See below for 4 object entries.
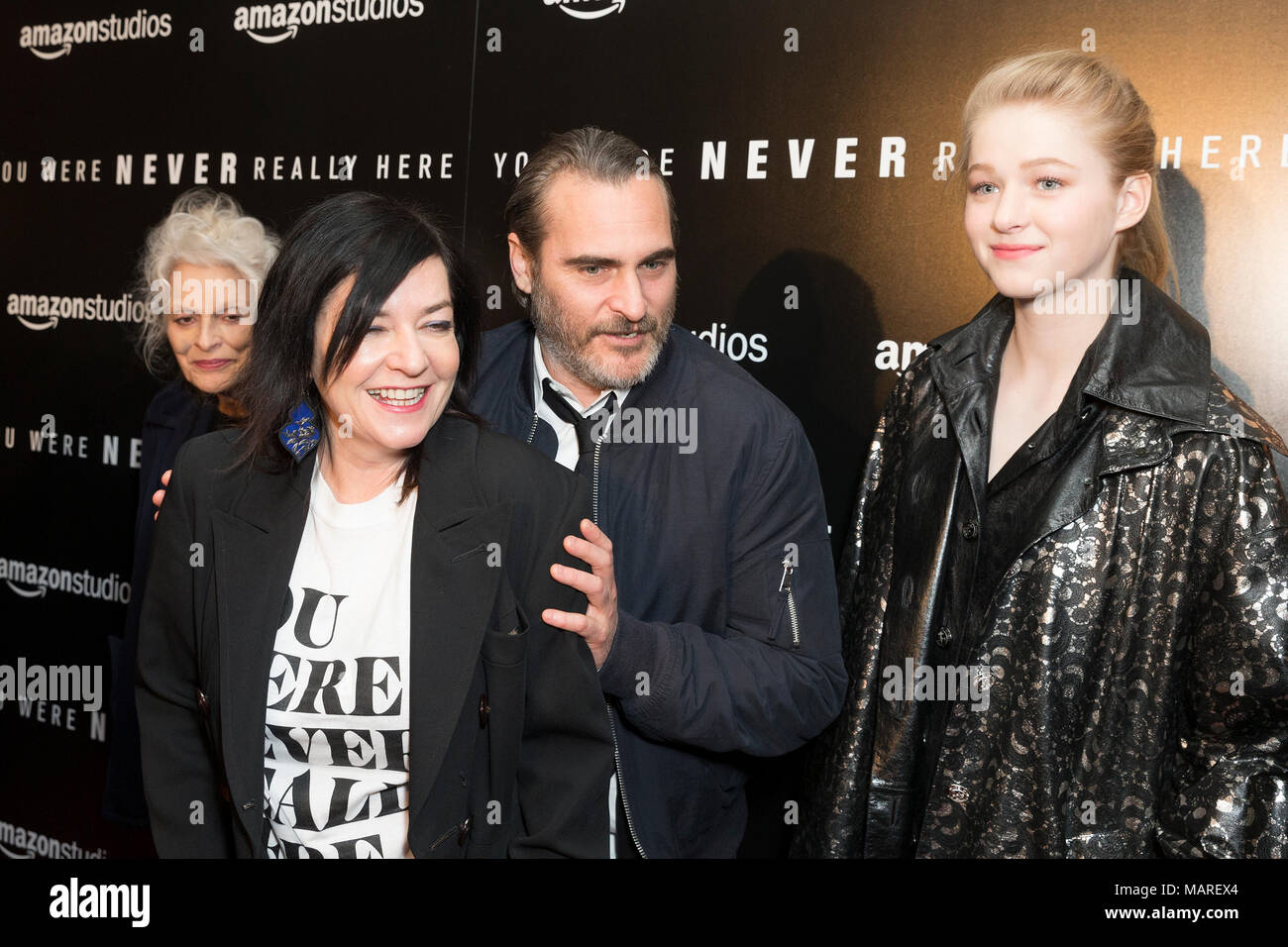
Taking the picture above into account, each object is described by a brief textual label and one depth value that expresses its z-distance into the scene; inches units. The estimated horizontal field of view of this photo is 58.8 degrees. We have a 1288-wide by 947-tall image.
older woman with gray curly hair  106.8
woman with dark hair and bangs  68.6
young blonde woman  68.4
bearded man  83.0
